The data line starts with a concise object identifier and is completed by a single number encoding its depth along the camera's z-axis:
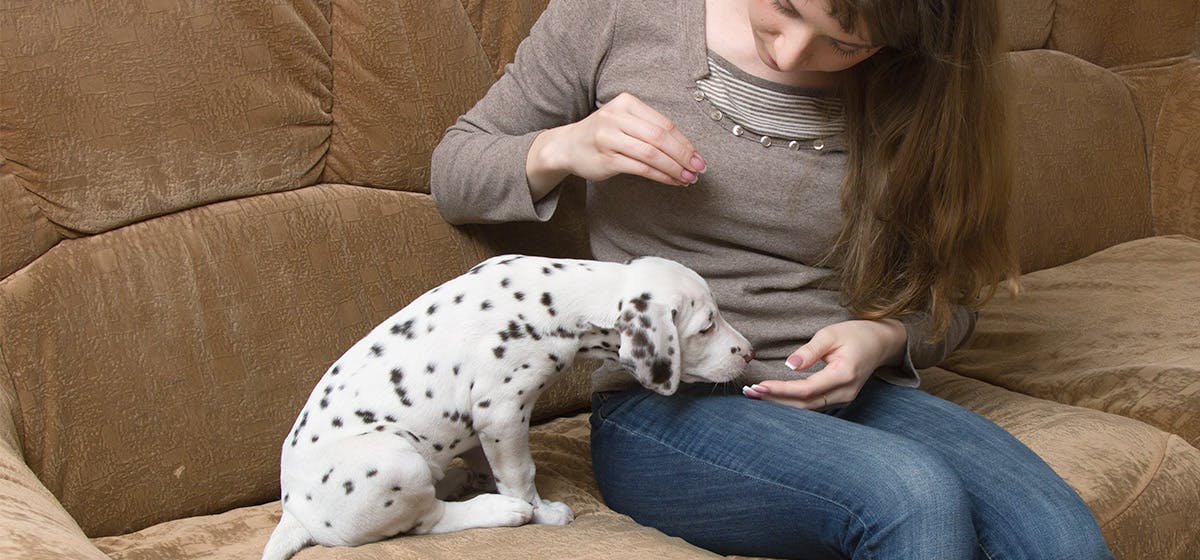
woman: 1.65
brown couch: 1.81
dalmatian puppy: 1.61
